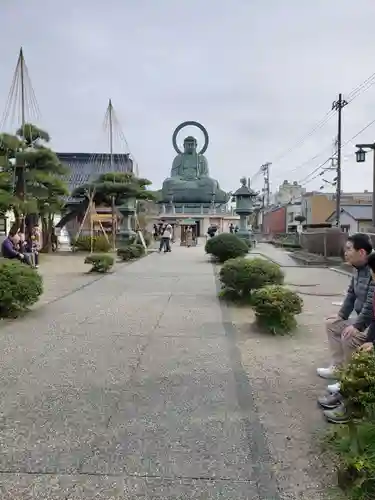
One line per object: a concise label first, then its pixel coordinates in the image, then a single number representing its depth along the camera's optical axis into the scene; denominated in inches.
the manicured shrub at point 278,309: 249.9
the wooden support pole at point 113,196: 984.3
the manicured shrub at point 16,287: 269.1
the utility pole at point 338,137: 1091.9
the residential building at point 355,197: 2066.4
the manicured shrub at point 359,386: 113.9
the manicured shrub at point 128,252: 764.6
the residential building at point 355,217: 1437.0
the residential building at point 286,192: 3187.5
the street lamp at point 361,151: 638.5
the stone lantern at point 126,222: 1072.2
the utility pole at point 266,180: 2640.7
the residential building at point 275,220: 2524.6
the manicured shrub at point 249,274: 329.1
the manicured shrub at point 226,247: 671.8
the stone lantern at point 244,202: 1079.6
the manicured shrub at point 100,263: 556.9
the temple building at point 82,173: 1091.7
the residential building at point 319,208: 1983.9
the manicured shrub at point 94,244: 948.6
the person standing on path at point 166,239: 996.6
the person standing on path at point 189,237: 1288.1
